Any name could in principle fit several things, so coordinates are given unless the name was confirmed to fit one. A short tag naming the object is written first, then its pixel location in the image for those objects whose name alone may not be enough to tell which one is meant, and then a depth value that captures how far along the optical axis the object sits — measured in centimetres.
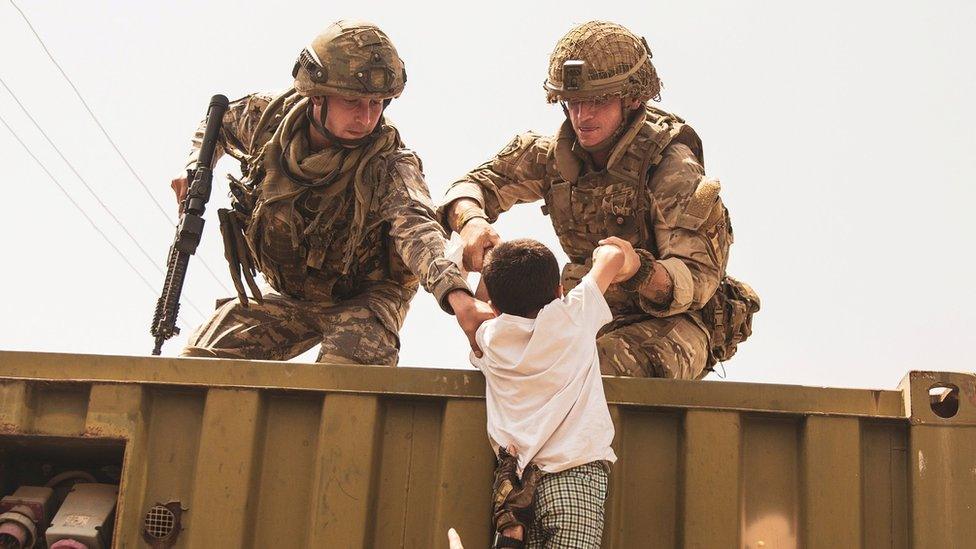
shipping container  322
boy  307
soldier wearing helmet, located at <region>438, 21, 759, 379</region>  449
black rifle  509
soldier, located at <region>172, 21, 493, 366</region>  463
